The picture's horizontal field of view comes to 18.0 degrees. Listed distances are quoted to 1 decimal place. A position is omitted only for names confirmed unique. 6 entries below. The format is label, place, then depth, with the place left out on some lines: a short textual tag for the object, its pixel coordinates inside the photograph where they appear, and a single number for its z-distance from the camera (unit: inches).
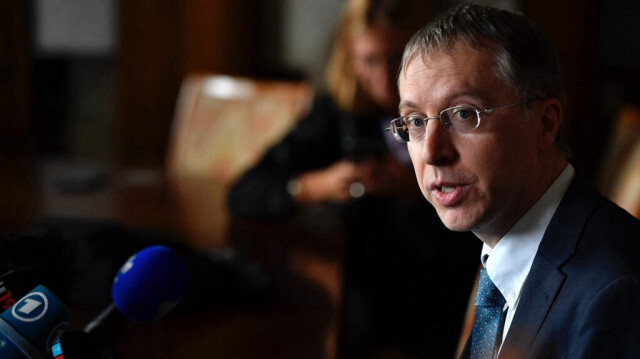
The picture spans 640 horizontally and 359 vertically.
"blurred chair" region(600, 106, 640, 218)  101.7
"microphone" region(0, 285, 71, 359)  76.4
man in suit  80.0
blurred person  111.2
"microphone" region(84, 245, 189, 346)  83.0
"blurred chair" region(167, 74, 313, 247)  161.9
